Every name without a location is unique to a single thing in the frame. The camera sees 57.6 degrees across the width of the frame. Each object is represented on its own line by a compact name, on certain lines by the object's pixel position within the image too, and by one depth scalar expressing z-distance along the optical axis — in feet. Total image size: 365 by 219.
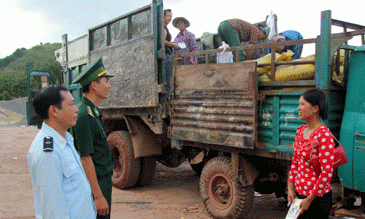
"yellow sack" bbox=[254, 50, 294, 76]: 12.80
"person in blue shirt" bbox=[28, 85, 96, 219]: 5.37
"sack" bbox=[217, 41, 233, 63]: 14.49
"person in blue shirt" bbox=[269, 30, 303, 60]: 15.74
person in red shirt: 7.60
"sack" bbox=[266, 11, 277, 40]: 18.57
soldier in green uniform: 7.70
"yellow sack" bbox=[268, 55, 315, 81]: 11.69
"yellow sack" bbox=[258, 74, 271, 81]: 12.76
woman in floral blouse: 18.94
